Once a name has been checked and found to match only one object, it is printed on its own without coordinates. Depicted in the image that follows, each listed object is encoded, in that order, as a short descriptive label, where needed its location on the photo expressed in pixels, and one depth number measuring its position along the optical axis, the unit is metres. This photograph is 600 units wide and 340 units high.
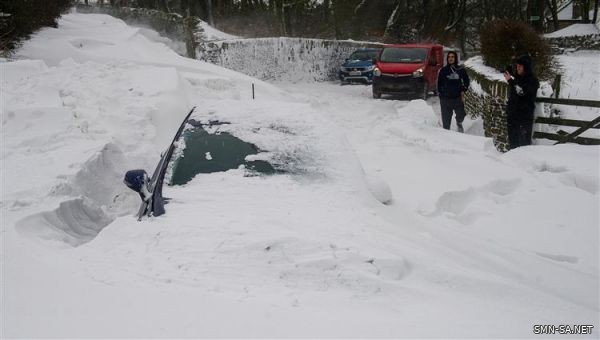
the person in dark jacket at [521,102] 7.18
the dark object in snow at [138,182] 3.88
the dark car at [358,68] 18.67
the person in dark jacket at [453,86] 9.41
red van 14.73
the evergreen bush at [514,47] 10.91
